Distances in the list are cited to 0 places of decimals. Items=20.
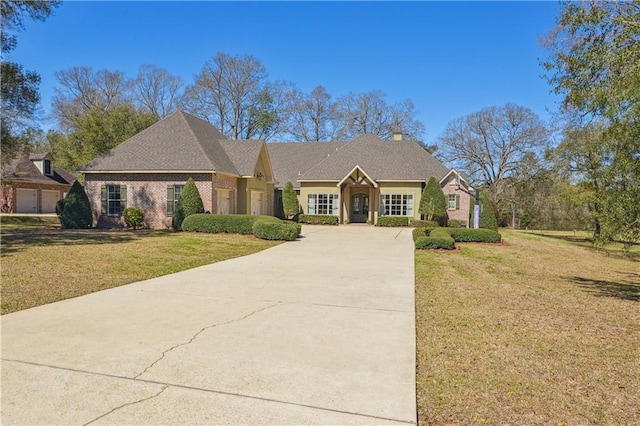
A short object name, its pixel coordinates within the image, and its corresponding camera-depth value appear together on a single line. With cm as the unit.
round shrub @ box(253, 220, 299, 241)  1778
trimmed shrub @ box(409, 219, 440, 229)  2600
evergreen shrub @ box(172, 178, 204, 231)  2142
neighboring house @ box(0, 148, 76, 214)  3619
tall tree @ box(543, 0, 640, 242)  757
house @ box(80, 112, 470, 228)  2306
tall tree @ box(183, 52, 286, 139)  4678
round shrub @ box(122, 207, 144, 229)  2202
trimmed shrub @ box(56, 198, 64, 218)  2245
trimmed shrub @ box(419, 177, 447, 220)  2686
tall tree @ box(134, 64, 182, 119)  4894
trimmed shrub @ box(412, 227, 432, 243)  1839
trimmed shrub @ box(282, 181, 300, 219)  3019
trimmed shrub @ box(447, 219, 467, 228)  2834
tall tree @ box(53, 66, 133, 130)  4694
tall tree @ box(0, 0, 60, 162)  1855
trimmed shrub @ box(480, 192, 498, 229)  2306
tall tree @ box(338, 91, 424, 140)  4919
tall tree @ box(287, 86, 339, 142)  5106
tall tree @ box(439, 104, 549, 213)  4056
